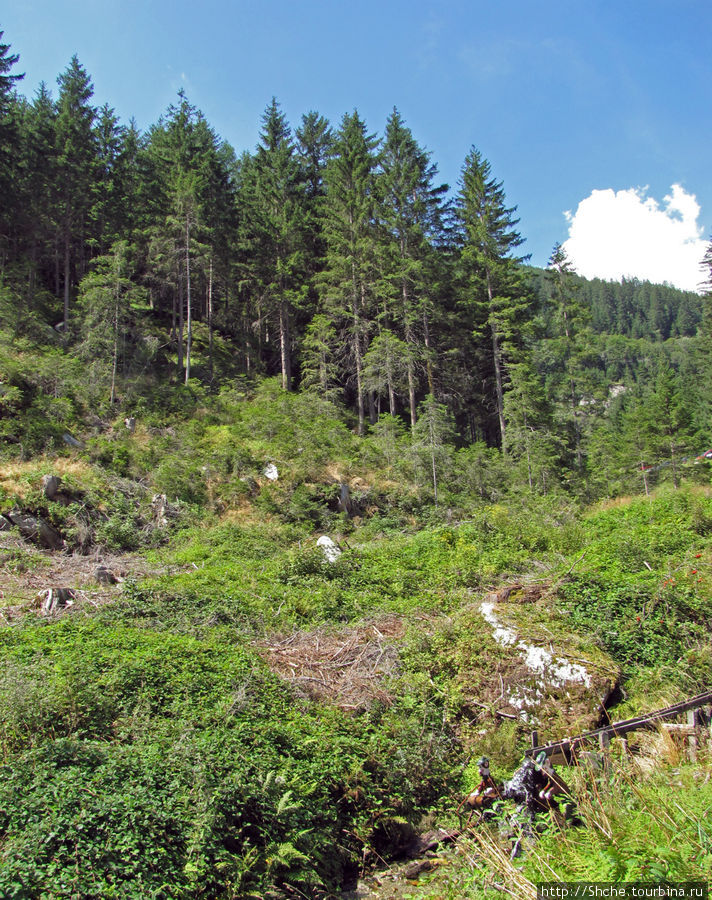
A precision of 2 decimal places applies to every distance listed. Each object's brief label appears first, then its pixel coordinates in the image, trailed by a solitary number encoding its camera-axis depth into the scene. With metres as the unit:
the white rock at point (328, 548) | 13.63
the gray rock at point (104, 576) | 10.63
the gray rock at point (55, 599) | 8.91
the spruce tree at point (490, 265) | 27.47
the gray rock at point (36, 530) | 12.88
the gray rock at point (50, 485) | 14.16
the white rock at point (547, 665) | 7.74
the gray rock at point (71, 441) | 17.24
